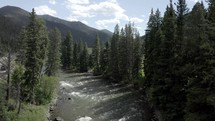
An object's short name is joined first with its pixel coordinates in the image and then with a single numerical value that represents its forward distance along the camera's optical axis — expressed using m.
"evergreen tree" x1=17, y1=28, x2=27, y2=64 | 23.21
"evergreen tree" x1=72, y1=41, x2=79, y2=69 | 70.58
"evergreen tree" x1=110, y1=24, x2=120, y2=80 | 51.58
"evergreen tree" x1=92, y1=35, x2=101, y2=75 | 60.91
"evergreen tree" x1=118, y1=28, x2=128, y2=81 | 49.27
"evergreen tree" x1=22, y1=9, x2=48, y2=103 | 24.02
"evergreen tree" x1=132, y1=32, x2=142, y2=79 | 45.09
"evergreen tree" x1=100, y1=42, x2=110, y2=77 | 58.14
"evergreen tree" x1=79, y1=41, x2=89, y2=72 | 65.29
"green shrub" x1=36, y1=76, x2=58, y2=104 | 26.69
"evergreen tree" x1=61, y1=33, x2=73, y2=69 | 71.05
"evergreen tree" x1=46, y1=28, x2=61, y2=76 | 39.27
